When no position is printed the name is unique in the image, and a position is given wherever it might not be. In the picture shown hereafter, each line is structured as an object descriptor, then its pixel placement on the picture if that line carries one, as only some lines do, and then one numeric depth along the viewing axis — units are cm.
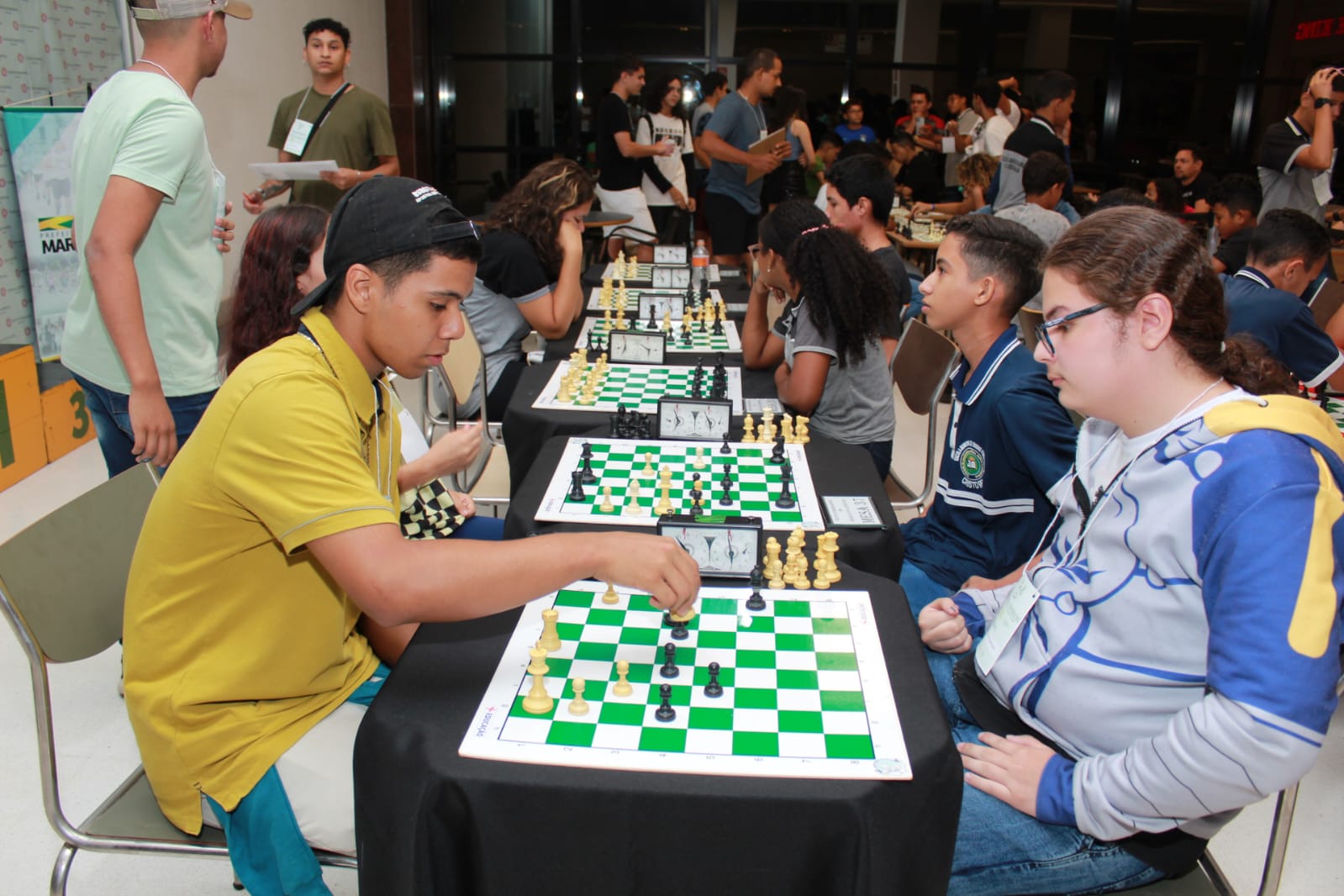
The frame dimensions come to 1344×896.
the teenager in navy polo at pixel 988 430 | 199
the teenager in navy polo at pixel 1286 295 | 299
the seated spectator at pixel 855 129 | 850
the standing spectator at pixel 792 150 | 687
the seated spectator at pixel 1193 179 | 663
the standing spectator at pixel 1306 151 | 492
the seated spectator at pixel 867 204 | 374
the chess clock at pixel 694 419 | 237
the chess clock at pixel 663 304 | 380
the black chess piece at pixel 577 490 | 198
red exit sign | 920
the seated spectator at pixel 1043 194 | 441
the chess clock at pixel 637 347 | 312
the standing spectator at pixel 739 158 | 582
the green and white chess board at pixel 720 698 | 118
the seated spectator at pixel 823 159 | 785
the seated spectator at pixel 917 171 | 823
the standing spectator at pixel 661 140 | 667
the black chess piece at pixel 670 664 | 135
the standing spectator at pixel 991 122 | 705
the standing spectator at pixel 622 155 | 621
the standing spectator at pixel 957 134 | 809
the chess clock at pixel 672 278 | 423
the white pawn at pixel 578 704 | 126
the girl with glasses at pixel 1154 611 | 112
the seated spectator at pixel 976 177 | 671
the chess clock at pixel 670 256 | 462
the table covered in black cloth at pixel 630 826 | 113
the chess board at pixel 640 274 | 450
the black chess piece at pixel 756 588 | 155
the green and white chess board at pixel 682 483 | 194
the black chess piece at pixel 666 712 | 125
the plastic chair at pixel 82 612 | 147
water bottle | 472
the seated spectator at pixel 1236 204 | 464
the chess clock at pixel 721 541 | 161
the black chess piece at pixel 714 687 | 130
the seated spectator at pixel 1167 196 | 640
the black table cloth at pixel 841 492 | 189
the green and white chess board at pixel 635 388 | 271
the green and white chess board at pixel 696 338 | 338
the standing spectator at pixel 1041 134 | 546
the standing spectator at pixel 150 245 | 210
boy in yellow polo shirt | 124
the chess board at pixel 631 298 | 401
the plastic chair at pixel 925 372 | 298
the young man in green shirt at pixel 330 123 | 453
